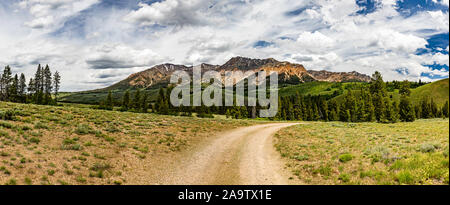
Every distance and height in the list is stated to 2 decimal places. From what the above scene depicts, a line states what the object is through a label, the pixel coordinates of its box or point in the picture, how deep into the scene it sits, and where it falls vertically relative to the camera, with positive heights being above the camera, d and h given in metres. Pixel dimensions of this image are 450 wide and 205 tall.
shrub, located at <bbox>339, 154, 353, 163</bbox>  12.81 -3.08
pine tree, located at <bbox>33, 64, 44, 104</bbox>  94.12 +10.83
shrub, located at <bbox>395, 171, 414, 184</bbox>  8.34 -2.81
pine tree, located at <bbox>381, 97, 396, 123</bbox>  52.42 -1.94
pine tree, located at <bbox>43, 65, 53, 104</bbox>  96.16 +11.17
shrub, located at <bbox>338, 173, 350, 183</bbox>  10.38 -3.45
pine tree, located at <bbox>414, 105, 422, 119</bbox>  72.16 -2.60
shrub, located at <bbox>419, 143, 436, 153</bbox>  9.97 -2.01
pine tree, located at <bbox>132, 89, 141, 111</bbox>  87.31 +1.09
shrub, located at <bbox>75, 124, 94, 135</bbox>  18.03 -1.96
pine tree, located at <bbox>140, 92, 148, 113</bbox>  86.06 +0.29
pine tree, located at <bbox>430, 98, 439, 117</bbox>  68.69 -1.89
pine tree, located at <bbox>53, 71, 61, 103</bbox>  100.42 +11.90
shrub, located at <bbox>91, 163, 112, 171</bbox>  12.34 -3.45
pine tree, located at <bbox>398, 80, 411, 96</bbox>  54.63 +3.95
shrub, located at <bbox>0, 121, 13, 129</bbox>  15.72 -1.31
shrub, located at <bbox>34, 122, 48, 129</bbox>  16.99 -1.50
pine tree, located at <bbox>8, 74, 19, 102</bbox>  86.38 +5.69
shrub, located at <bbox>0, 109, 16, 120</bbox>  18.10 -0.69
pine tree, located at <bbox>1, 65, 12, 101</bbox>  92.44 +10.68
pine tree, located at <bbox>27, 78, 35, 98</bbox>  93.81 +7.76
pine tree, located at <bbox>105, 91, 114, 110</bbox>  88.12 +1.19
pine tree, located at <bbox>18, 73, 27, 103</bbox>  93.71 +8.51
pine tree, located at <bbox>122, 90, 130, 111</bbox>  86.09 +1.12
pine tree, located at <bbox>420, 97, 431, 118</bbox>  70.78 -1.60
